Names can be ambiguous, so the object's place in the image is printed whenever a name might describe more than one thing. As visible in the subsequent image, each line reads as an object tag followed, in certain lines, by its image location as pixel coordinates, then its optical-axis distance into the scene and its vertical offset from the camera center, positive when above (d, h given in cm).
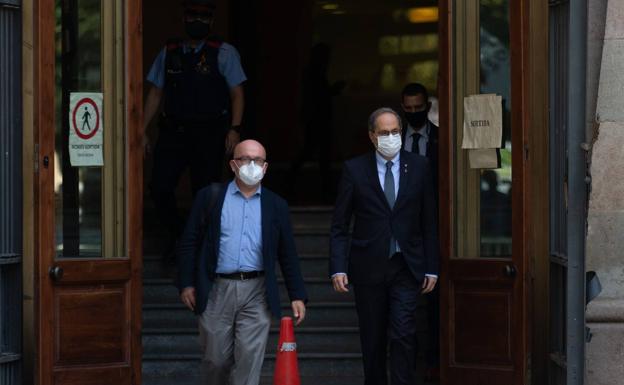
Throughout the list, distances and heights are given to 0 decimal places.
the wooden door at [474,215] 1776 -33
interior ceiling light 3303 +191
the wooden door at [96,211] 1731 -29
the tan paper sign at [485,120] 1795 +32
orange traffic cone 1501 -110
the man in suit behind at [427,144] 1940 +17
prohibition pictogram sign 1774 +34
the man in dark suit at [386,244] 1665 -49
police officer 2088 +56
